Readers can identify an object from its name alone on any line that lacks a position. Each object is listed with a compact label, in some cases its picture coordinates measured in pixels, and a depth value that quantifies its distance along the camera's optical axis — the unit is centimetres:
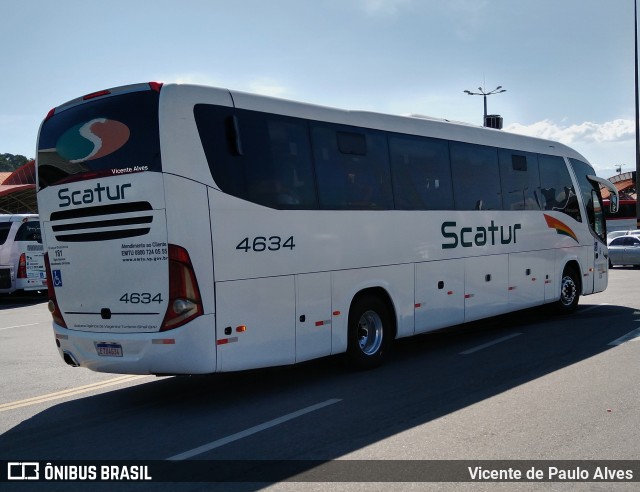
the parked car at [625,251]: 2792
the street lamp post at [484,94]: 4772
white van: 2112
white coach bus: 696
